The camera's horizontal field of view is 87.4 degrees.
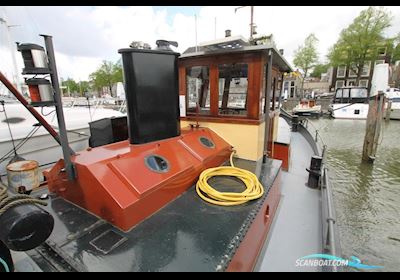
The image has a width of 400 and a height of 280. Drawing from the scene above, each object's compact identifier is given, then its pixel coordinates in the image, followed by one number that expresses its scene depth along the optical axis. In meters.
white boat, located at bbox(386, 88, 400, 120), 17.05
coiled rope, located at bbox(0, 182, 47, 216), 1.25
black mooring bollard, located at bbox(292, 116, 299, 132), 9.09
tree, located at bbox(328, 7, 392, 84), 22.25
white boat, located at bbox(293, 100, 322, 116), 19.45
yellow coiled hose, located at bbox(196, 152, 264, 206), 2.15
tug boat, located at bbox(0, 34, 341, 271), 1.56
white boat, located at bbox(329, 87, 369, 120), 17.27
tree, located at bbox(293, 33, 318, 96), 28.55
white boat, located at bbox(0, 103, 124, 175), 4.39
